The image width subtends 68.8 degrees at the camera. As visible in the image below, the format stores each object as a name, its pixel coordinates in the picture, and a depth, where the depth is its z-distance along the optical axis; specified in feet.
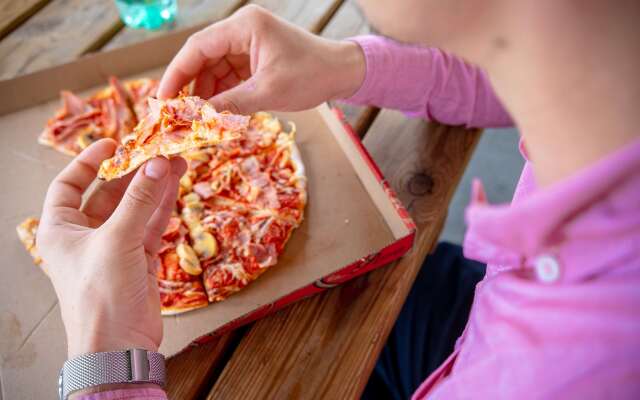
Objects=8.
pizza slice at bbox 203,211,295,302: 2.71
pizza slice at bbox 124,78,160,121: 3.55
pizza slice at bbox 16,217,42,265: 2.94
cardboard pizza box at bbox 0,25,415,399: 2.52
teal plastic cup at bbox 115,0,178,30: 4.09
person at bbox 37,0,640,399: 1.14
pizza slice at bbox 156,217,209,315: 2.64
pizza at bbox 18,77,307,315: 2.49
